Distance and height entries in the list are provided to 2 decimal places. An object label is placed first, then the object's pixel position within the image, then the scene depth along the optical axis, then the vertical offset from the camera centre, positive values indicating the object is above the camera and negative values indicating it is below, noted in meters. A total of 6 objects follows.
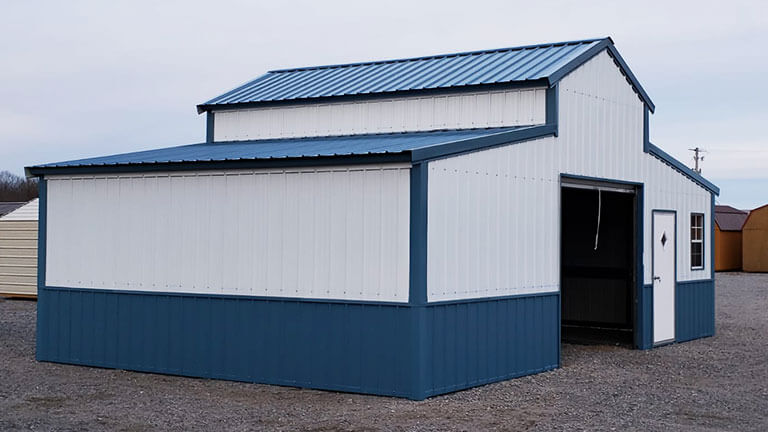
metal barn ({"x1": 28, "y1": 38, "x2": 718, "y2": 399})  11.77 +0.19
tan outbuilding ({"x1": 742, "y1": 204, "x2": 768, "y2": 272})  42.66 +0.30
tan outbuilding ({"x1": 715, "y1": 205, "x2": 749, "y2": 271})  44.78 +0.26
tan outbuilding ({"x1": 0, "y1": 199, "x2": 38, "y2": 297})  26.22 -0.37
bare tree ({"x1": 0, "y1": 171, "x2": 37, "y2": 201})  63.94 +3.23
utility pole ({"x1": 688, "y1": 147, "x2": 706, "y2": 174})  58.48 +5.15
